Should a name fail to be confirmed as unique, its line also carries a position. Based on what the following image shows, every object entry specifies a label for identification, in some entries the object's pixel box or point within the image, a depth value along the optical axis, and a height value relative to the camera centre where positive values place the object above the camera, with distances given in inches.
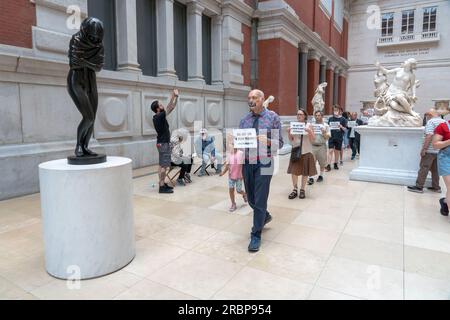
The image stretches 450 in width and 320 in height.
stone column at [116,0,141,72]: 373.7 +108.0
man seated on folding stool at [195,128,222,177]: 357.4 -23.2
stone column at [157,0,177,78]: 428.8 +120.2
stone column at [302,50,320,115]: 823.1 +133.2
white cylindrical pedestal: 130.0 -36.9
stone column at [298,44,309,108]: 766.5 +118.5
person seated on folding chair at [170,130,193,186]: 311.4 -29.8
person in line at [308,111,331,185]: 324.5 -20.6
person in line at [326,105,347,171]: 406.0 -14.1
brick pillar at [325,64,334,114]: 1018.7 +115.1
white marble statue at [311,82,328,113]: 694.2 +60.6
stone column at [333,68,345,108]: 1135.5 +144.7
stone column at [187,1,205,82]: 483.5 +131.7
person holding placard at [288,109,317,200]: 261.7 -25.9
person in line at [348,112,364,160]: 514.0 -21.2
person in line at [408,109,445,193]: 257.6 -32.5
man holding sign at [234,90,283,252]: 161.6 -13.1
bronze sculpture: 141.8 +23.6
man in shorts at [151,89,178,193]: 275.6 -8.0
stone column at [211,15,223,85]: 542.0 +132.2
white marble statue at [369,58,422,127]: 323.6 +25.7
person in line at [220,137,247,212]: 217.0 -30.6
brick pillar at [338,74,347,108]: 1208.8 +139.6
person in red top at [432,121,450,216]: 199.6 -12.7
